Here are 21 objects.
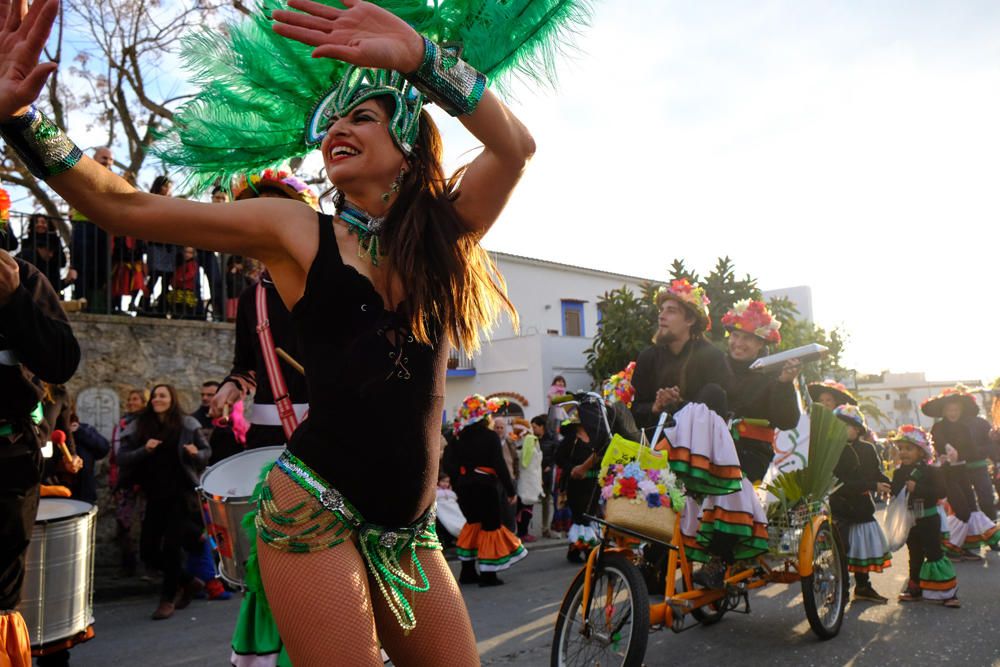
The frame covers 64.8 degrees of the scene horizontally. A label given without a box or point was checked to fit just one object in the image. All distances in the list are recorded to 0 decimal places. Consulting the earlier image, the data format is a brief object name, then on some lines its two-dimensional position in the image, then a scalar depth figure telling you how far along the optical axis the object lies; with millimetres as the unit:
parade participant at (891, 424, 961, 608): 6754
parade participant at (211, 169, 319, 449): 3006
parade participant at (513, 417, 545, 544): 11406
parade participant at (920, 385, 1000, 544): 9000
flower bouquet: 4711
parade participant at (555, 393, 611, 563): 8445
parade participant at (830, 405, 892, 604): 6988
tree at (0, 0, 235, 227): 15410
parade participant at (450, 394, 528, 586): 8107
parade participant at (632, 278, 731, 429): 5191
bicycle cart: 4195
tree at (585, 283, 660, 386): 20625
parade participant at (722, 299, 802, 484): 5469
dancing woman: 1685
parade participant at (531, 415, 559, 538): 12594
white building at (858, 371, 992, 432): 51219
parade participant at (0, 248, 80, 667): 2490
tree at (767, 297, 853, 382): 21031
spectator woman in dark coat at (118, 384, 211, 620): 6965
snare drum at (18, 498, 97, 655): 3559
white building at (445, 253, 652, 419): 28672
